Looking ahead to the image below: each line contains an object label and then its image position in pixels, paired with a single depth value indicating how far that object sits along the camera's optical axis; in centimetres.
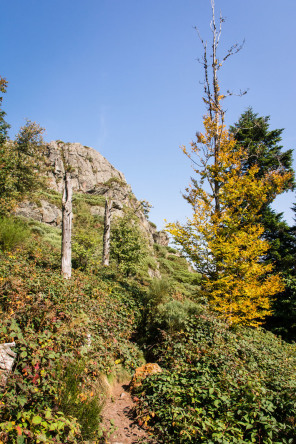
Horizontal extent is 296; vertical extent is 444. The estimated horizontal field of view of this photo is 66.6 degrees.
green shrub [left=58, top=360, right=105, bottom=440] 322
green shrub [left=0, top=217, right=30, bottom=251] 809
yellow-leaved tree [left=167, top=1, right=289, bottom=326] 738
